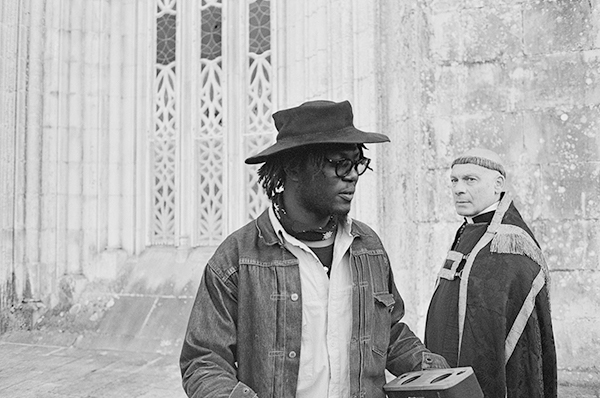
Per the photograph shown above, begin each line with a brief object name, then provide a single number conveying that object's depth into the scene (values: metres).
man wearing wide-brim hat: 1.95
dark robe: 3.14
